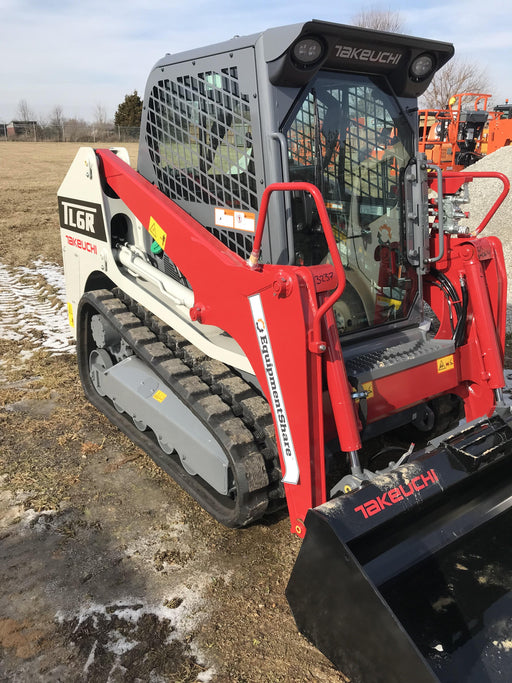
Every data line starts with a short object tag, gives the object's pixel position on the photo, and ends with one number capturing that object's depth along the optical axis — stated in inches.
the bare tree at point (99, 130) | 1813.4
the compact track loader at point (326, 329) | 95.7
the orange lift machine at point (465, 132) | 709.9
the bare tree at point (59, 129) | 1827.0
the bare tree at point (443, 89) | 1507.1
